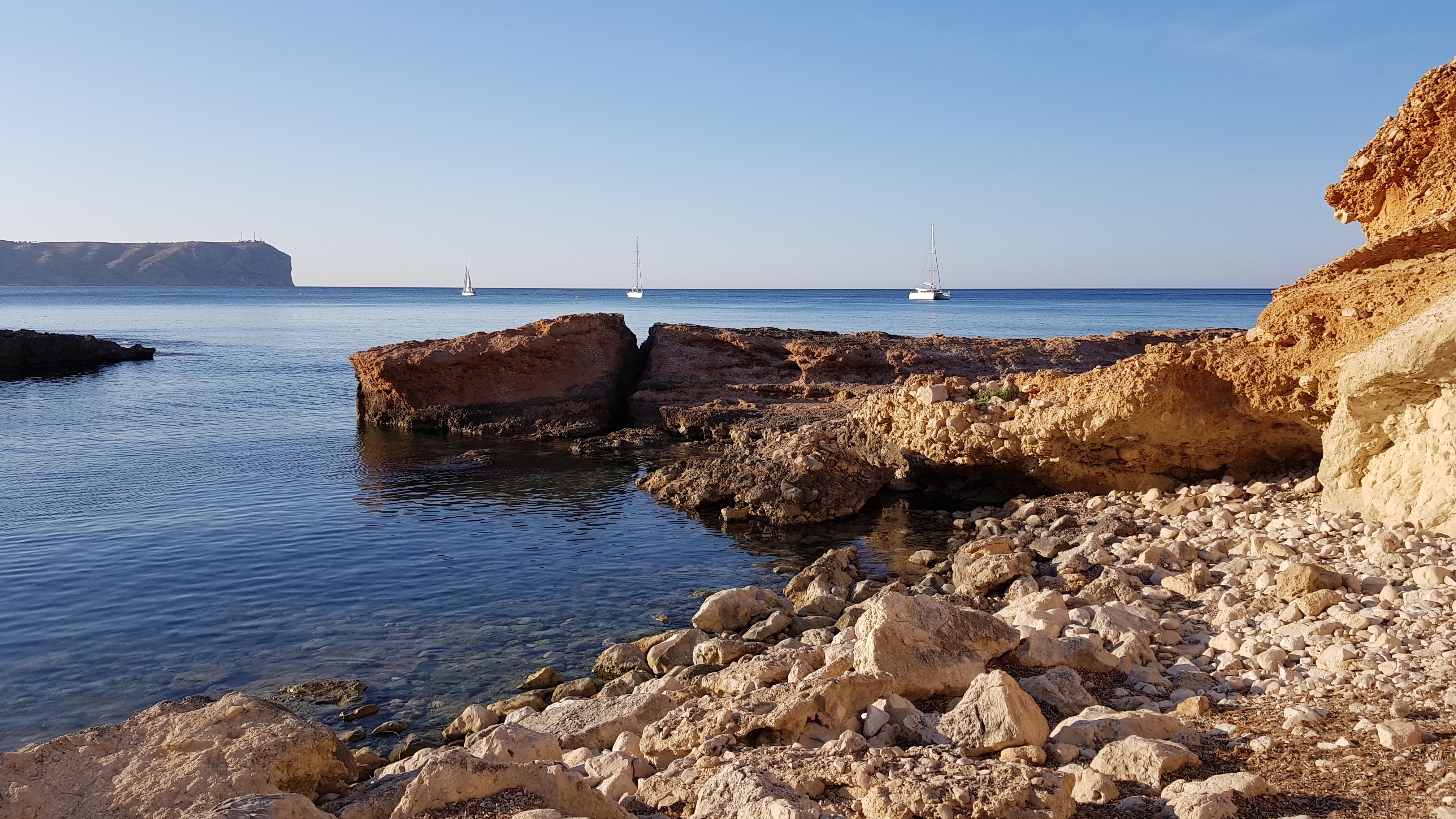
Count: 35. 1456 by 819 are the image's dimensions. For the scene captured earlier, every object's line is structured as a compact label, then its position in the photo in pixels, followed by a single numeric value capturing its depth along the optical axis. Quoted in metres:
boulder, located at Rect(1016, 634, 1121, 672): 7.56
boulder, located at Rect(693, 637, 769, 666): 9.60
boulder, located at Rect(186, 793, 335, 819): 4.28
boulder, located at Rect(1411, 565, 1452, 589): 8.04
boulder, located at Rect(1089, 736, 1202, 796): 5.37
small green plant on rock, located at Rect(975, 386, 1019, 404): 15.97
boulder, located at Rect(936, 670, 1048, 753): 5.91
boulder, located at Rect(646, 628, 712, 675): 9.75
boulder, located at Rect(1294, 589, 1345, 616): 8.04
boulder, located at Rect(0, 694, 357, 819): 5.11
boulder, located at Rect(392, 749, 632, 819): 4.82
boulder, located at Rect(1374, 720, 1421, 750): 5.41
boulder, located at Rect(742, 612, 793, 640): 10.31
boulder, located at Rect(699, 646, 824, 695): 7.64
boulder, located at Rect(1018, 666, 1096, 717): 6.73
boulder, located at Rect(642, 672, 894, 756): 6.41
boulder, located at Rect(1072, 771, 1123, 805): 5.17
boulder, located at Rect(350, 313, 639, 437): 26.78
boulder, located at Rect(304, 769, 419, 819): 5.00
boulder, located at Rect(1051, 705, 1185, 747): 6.05
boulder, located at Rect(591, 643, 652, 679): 9.93
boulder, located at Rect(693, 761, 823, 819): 4.86
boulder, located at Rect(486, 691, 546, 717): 8.78
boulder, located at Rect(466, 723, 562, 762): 5.94
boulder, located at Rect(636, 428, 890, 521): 16.58
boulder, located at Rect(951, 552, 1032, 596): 11.56
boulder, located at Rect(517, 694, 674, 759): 7.25
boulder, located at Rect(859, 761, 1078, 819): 4.95
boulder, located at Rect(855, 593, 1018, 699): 7.00
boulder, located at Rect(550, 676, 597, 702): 9.18
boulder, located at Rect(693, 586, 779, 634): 10.93
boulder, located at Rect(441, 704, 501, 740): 8.51
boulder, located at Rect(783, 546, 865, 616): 11.39
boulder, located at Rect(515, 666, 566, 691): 9.58
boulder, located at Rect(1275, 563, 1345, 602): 8.41
